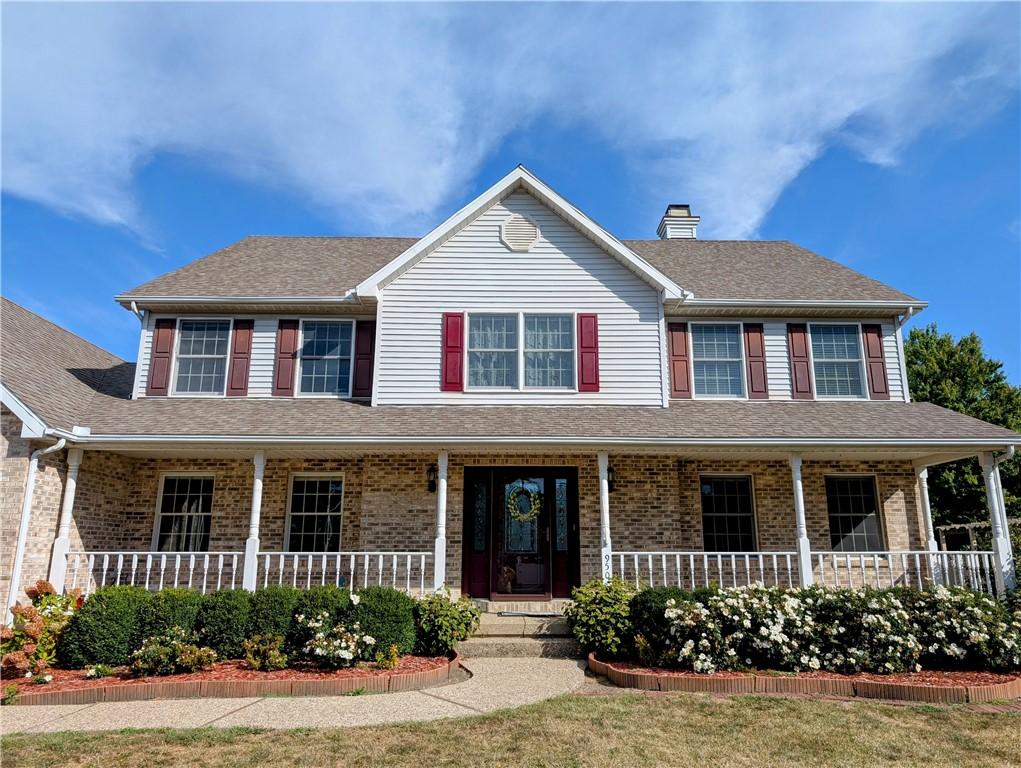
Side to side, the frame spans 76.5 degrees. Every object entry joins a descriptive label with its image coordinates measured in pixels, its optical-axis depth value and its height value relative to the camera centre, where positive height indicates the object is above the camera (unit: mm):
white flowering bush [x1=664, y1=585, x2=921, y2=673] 8203 -1221
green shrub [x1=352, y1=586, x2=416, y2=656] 8562 -1074
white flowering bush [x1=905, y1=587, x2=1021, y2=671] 8359 -1201
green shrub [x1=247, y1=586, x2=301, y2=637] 8539 -994
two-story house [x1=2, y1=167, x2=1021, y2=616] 10953 +1863
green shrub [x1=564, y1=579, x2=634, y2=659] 8875 -1141
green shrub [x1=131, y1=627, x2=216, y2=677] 8078 -1510
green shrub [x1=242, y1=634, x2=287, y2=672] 8227 -1482
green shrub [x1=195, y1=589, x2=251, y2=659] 8594 -1165
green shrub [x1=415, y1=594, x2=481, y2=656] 8914 -1217
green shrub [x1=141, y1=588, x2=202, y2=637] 8477 -1024
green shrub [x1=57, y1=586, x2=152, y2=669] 8312 -1261
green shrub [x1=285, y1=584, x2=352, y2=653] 8562 -972
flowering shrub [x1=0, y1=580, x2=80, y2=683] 7910 -1273
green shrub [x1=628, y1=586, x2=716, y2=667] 8406 -1119
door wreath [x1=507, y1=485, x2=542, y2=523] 12047 +541
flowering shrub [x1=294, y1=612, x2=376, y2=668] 8148 -1345
